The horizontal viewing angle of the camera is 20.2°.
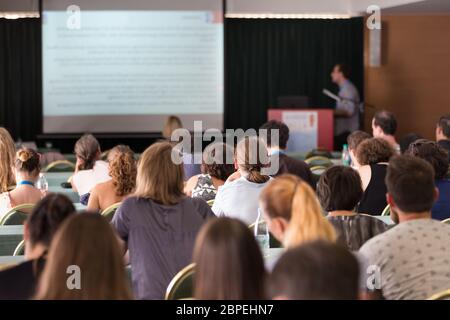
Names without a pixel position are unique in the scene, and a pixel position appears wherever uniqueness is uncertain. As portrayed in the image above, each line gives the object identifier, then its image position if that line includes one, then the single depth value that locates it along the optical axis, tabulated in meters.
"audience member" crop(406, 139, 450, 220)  7.84
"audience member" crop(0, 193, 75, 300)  4.35
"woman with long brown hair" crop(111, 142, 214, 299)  5.77
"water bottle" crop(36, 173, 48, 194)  9.18
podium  18.16
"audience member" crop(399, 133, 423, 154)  11.96
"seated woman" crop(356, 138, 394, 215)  8.77
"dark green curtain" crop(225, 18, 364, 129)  20.91
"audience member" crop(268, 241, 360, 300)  3.08
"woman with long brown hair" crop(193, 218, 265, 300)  3.50
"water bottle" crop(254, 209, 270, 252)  6.31
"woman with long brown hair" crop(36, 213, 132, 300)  3.62
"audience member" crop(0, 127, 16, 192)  9.30
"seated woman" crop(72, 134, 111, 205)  9.86
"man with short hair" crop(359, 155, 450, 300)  4.77
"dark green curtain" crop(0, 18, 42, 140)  20.44
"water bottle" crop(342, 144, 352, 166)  13.17
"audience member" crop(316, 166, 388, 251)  5.75
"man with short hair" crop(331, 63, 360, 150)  20.33
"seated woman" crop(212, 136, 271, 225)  7.55
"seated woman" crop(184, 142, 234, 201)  8.57
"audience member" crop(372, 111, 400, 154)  12.37
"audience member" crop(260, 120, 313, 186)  10.09
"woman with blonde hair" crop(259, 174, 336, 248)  4.65
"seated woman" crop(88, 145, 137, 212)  7.91
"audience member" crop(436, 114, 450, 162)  11.47
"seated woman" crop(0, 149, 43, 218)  8.28
